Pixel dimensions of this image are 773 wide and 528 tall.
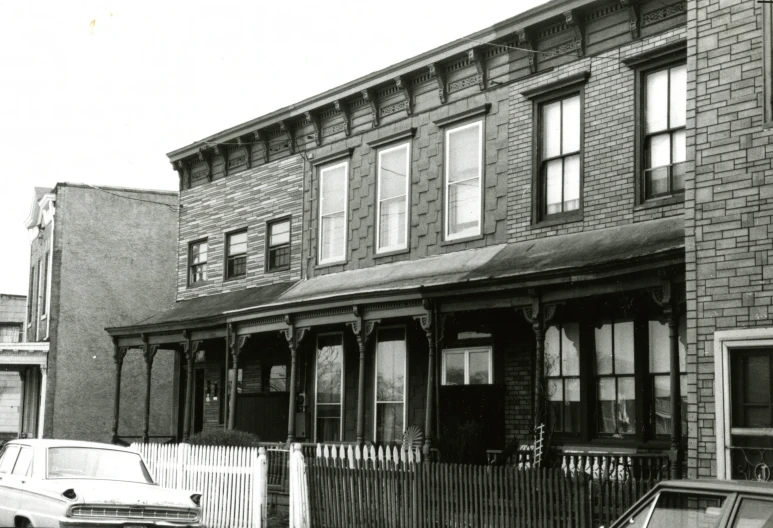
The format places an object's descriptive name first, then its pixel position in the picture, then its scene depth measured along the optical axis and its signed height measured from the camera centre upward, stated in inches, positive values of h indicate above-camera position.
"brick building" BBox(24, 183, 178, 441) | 1228.5 +106.3
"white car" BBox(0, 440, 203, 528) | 446.9 -50.3
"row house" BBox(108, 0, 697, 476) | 608.1 +98.5
